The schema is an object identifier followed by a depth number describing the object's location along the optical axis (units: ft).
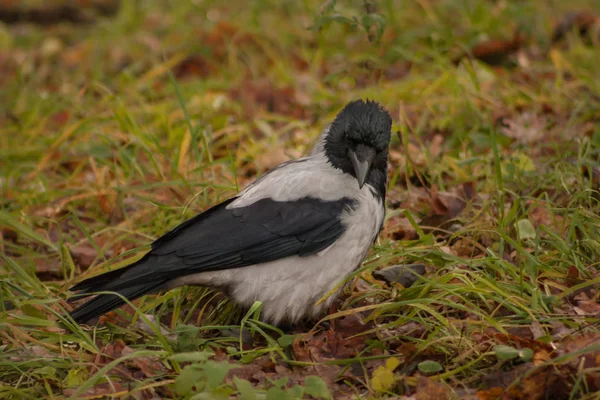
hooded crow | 24.08
